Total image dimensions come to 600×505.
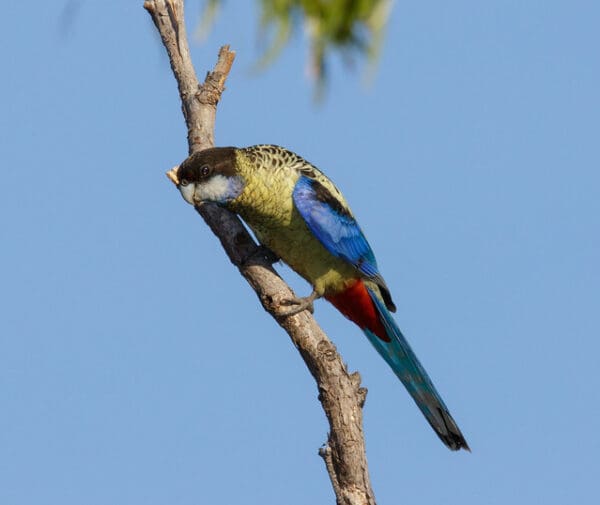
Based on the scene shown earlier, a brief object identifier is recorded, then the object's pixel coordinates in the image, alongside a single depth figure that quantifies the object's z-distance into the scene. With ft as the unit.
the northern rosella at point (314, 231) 37.52
